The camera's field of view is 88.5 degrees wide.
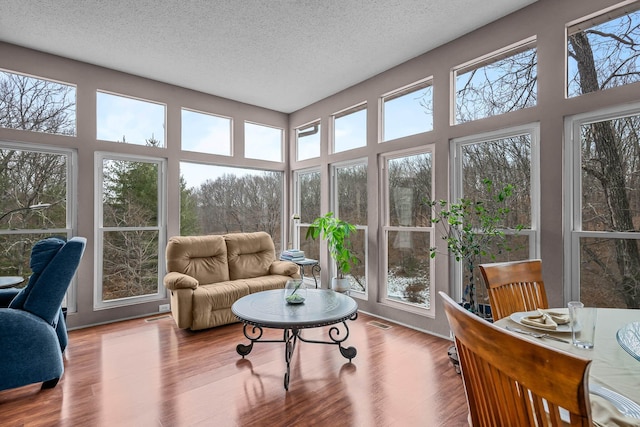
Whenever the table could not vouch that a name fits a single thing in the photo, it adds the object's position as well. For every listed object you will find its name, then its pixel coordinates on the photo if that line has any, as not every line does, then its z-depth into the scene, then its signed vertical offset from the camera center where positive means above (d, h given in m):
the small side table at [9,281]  2.80 -0.58
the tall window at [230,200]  4.70 +0.23
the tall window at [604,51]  2.42 +1.26
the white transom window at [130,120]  3.99 +1.22
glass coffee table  2.38 -0.77
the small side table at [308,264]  4.64 -0.70
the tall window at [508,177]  2.88 +0.35
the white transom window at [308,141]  5.22 +1.21
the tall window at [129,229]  3.99 -0.17
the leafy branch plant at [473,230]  2.83 -0.16
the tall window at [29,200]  3.44 +0.17
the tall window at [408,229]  3.76 -0.17
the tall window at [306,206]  5.23 +0.14
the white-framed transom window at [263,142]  5.25 +1.21
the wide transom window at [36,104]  3.46 +1.22
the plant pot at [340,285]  4.44 -0.95
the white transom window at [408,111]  3.74 +1.25
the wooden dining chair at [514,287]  1.75 -0.41
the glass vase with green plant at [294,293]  2.84 -0.71
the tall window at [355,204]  4.50 +0.15
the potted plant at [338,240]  4.28 -0.35
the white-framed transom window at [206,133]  4.65 +1.21
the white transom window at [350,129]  4.52 +1.23
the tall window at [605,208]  2.39 +0.05
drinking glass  1.16 -0.40
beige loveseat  3.53 -0.73
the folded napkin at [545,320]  1.33 -0.45
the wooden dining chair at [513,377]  0.56 -0.32
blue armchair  2.22 -0.74
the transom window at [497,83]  2.94 +1.26
